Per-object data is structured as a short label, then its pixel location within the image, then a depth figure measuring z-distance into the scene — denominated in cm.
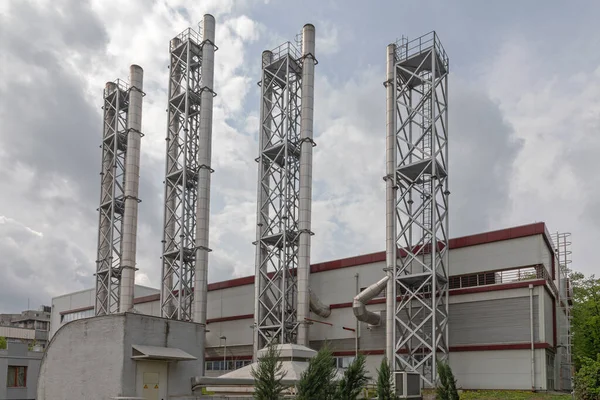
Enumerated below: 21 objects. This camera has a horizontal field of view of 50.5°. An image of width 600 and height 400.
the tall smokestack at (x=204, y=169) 5666
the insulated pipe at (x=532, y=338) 3838
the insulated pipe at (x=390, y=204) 4334
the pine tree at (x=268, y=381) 2219
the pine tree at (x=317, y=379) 2286
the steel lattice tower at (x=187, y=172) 5862
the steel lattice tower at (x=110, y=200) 6612
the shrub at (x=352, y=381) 2479
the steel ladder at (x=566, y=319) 5002
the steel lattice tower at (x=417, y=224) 4234
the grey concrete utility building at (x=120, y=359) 2945
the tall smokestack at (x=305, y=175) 4962
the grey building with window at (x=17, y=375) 4700
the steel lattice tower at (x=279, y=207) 5191
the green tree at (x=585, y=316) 6144
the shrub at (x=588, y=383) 3497
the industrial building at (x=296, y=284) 3183
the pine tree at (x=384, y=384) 2667
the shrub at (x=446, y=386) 3043
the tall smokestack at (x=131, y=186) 6278
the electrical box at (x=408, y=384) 3403
